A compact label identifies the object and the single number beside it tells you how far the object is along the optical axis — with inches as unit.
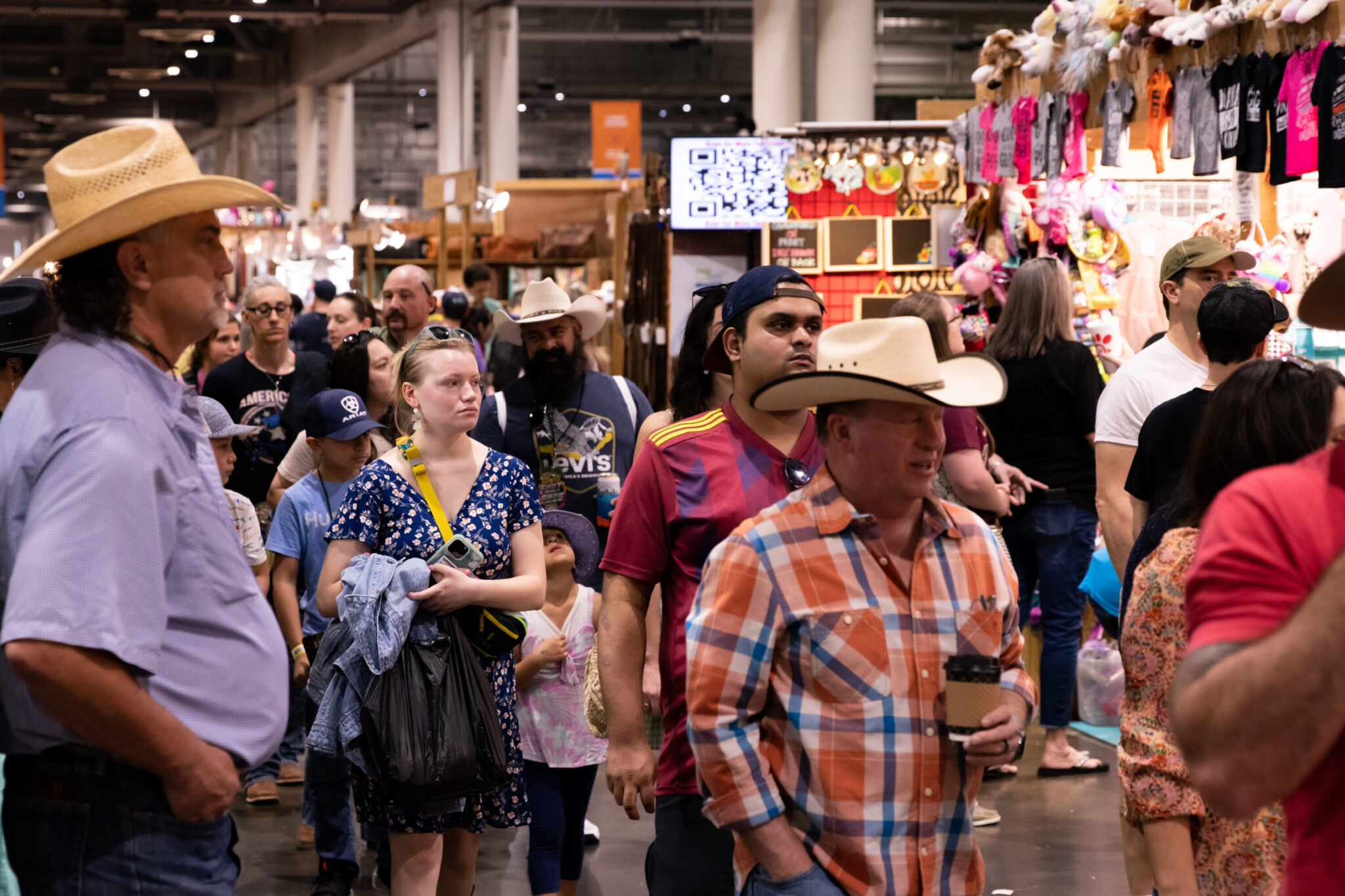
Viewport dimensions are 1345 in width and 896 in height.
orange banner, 812.6
